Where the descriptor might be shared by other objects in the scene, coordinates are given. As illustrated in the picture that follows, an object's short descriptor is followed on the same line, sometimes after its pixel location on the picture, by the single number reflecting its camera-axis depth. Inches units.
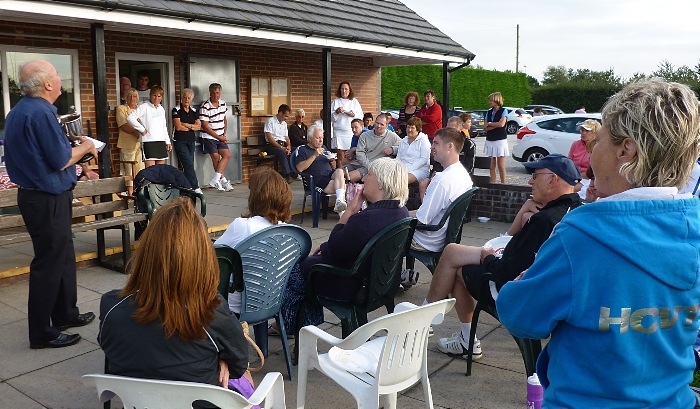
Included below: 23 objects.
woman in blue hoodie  54.7
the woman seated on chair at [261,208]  144.8
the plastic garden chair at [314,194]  323.0
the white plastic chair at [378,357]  106.2
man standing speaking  155.9
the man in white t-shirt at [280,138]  430.0
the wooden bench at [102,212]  219.1
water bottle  94.7
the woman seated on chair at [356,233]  146.5
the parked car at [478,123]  1120.1
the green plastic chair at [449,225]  197.0
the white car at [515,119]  1196.1
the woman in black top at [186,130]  380.5
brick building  286.7
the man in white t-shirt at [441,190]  200.8
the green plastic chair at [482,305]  144.5
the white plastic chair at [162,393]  78.2
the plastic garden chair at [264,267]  135.0
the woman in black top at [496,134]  436.5
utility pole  2527.1
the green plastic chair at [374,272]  143.8
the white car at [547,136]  577.6
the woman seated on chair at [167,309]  84.4
